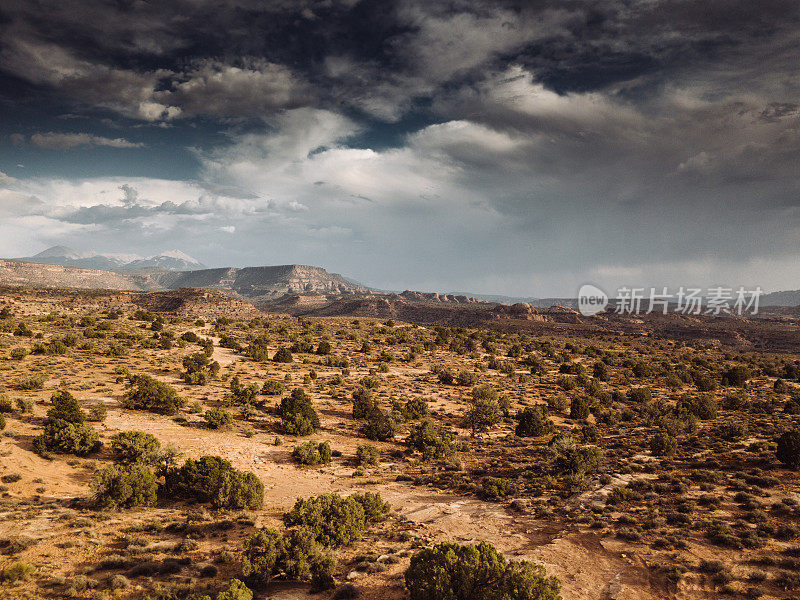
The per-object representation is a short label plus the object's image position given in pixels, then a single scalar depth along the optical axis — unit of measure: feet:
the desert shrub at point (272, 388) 114.01
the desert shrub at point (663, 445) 75.46
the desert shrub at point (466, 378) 148.46
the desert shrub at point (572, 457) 68.49
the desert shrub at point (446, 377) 149.28
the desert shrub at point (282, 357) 157.58
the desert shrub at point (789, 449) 62.95
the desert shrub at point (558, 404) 121.39
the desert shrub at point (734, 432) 81.56
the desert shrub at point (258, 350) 156.97
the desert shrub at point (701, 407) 103.81
